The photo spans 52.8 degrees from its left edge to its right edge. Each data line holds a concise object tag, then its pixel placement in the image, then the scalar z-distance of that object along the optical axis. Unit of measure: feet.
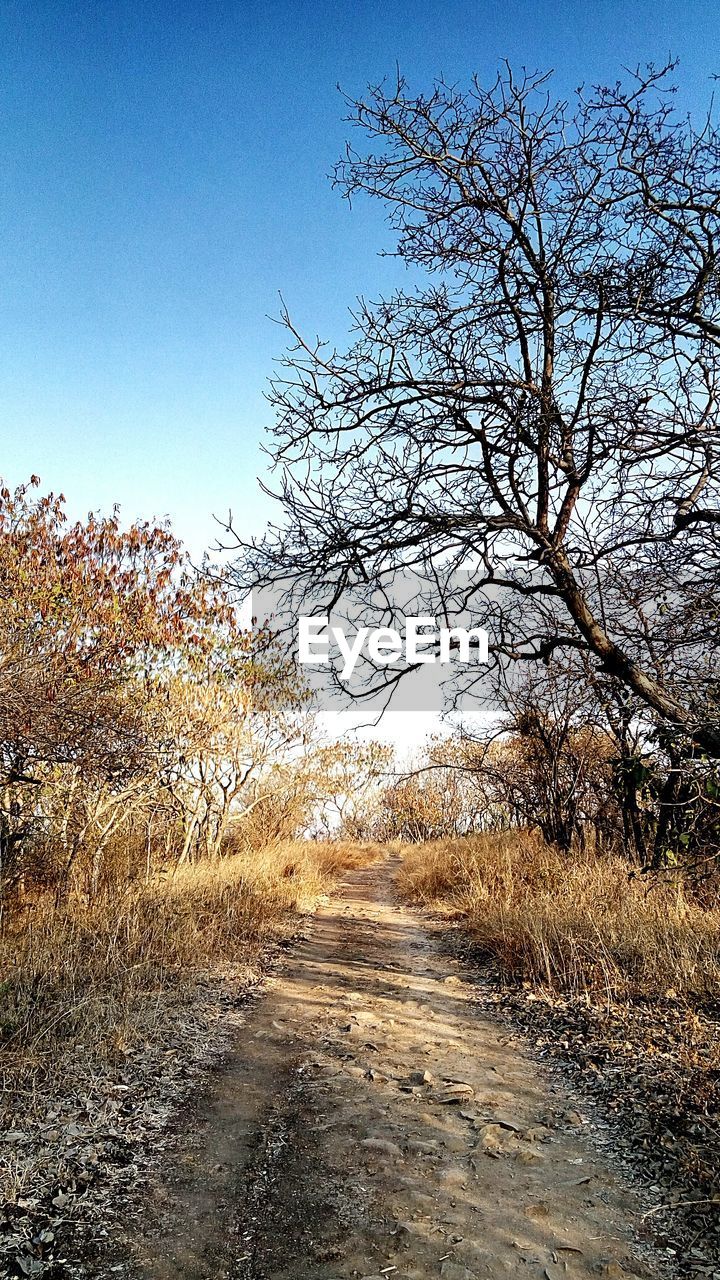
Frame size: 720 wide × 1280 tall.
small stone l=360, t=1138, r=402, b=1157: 11.80
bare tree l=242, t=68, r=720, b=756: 13.84
